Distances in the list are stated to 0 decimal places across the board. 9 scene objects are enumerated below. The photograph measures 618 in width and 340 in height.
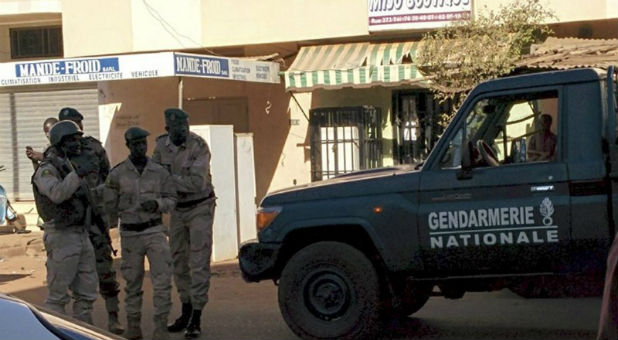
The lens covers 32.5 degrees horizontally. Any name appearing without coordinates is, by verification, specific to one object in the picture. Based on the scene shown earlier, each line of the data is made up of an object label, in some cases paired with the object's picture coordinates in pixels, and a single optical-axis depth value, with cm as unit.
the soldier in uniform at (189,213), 877
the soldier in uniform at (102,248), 872
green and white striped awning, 1588
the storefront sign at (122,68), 1480
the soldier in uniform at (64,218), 770
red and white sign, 1605
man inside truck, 764
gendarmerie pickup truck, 747
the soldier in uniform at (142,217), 832
